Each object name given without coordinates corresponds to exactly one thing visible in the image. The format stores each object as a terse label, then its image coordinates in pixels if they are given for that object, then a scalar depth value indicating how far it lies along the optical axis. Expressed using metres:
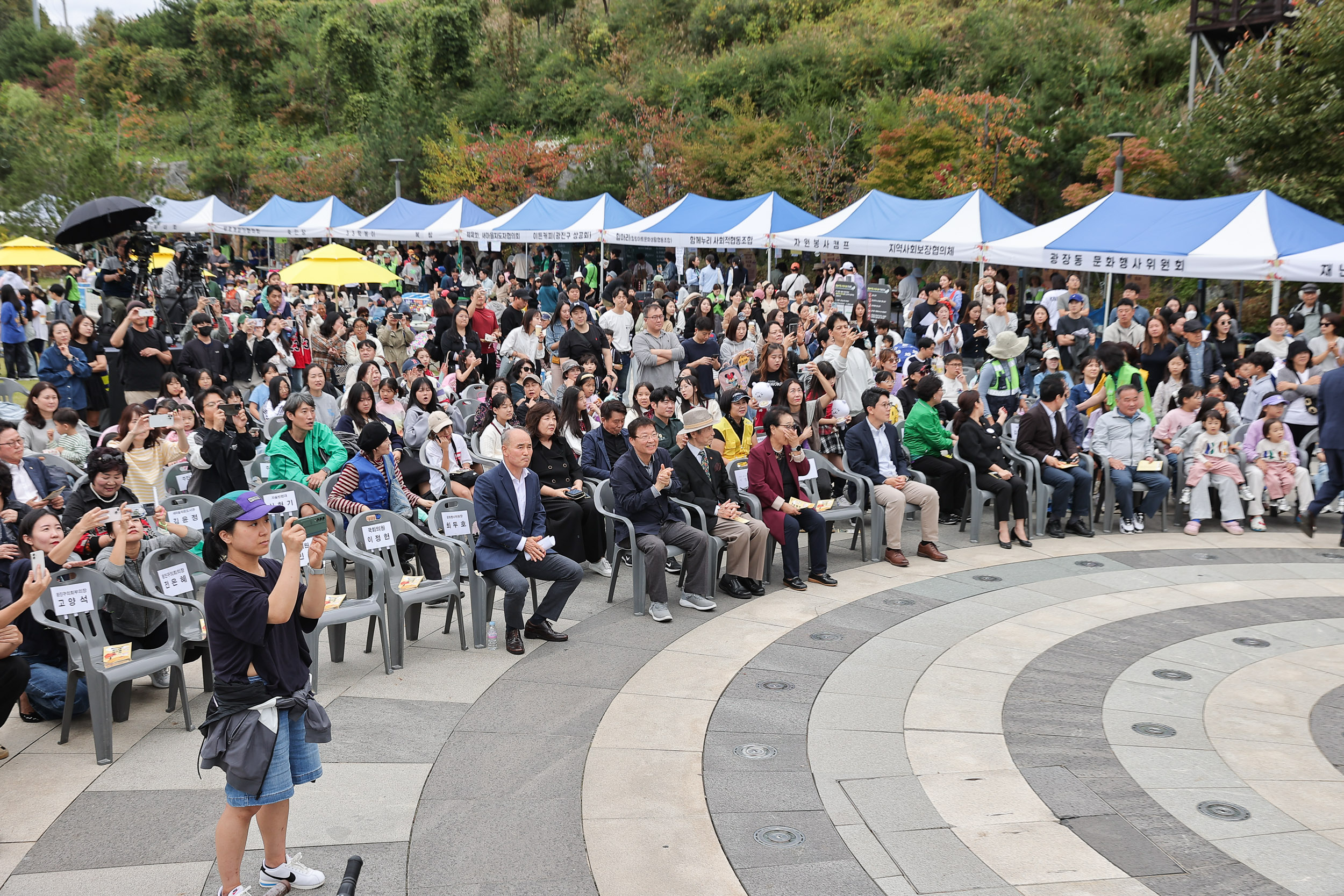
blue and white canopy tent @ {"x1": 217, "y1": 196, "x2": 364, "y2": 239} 26.94
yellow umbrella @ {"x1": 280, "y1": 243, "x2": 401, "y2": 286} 16.47
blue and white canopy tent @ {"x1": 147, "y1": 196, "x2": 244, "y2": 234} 29.19
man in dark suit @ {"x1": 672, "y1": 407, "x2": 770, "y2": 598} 8.18
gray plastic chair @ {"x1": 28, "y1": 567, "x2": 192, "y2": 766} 5.34
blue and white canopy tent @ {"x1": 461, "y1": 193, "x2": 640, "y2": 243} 21.78
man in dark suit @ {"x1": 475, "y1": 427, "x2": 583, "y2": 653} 6.94
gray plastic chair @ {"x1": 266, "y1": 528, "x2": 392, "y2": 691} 6.40
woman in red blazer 8.47
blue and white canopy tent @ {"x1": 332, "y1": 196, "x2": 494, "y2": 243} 24.48
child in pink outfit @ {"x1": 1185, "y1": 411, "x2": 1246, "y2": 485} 10.32
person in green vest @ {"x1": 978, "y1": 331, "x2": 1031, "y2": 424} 11.42
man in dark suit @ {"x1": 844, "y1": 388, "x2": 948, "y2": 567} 9.18
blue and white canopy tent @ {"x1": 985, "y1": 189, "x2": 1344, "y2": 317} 12.52
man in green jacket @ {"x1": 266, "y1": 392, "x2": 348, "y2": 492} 7.93
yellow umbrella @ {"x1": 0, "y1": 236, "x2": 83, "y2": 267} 16.73
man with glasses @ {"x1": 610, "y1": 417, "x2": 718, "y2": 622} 7.71
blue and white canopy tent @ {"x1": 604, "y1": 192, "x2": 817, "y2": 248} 19.77
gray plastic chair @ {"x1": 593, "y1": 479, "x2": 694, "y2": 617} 7.84
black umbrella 15.98
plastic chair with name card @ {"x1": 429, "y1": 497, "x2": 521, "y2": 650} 7.19
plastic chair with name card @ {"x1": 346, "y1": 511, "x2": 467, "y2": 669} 6.72
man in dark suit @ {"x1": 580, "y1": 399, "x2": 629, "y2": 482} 8.79
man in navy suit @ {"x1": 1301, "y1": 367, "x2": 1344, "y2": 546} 9.89
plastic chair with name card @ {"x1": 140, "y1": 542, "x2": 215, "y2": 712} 5.93
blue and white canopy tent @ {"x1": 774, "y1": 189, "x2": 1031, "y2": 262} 16.50
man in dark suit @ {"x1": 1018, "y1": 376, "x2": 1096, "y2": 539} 10.13
